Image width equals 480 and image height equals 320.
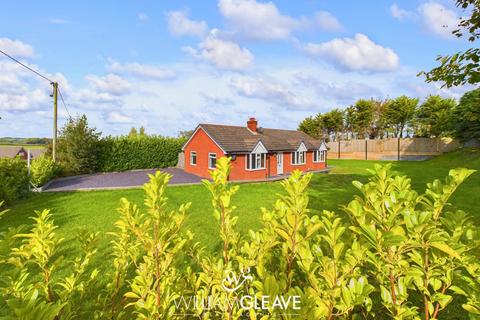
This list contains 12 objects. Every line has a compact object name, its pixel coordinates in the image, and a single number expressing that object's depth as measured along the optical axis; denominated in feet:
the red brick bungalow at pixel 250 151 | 77.25
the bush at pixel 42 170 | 55.71
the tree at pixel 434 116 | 137.59
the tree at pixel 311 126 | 181.46
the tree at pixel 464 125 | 106.52
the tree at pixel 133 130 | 189.14
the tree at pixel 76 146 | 79.51
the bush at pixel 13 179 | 41.67
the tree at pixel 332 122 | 177.87
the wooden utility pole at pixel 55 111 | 71.92
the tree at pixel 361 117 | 171.73
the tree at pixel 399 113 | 157.89
